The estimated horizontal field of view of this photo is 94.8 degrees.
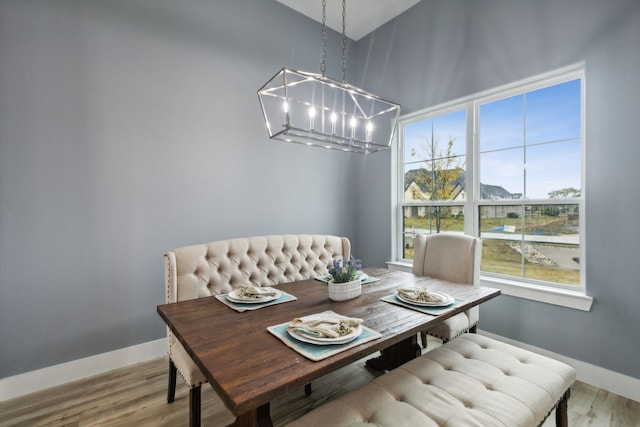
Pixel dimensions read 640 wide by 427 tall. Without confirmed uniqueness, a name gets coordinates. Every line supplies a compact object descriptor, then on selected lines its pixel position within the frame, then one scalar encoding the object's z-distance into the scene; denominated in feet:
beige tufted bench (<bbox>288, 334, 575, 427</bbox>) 3.37
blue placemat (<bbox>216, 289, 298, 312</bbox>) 4.88
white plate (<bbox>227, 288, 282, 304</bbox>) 5.03
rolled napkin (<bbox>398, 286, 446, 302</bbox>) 4.99
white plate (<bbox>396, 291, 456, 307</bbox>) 4.86
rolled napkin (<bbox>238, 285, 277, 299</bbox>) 5.23
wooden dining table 2.83
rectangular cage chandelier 10.06
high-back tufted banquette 5.51
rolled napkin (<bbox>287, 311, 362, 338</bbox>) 3.64
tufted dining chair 6.63
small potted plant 5.20
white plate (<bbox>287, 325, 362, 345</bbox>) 3.51
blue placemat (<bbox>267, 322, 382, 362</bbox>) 3.31
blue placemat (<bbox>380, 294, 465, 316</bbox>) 4.68
